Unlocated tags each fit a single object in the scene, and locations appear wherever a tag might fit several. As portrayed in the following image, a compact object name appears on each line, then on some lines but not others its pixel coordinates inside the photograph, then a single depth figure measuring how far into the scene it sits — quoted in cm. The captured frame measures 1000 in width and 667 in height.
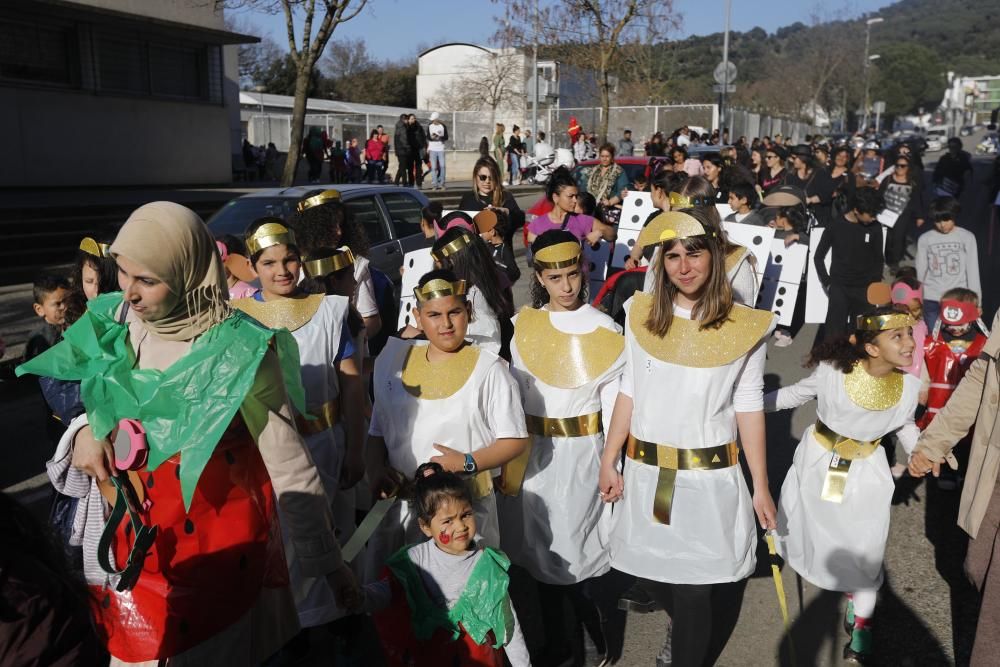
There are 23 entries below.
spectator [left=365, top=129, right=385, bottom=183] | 2477
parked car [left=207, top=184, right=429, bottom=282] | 920
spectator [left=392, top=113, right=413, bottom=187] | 2139
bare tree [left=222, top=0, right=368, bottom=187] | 1498
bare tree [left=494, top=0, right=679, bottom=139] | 2131
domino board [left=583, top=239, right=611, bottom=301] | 773
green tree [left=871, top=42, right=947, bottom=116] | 10975
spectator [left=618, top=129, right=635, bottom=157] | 2576
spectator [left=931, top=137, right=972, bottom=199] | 1620
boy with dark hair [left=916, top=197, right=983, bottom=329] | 757
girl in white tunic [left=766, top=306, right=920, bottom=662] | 389
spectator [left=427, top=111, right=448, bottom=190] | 2188
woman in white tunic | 326
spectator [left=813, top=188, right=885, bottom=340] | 828
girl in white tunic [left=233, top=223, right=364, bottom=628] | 376
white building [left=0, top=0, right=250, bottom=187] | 1719
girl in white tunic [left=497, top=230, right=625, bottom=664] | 370
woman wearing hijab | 225
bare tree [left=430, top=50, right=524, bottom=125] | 4606
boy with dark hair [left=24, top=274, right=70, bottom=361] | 454
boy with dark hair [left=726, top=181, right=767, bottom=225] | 858
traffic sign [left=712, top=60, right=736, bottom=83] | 2583
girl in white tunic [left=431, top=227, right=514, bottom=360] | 446
